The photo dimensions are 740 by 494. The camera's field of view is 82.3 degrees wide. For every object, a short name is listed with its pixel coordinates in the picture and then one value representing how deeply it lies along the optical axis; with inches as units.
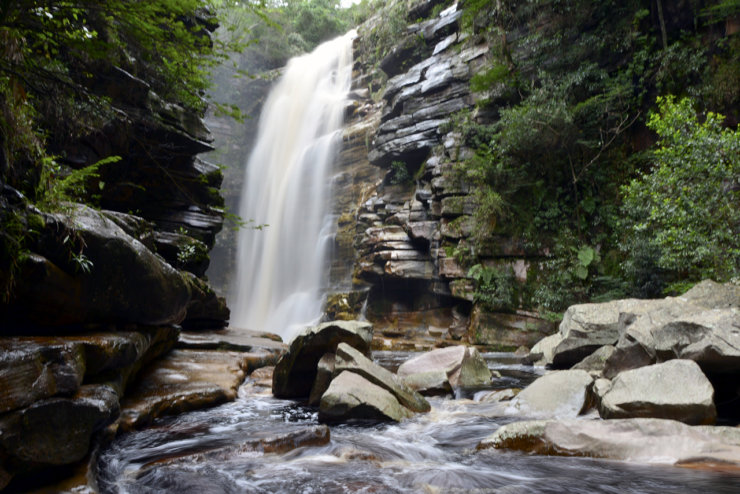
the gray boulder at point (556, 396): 209.8
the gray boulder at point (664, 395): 163.2
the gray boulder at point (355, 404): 206.2
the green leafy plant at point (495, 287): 565.6
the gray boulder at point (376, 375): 229.0
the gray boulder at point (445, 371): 281.7
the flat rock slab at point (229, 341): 338.6
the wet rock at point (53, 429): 107.0
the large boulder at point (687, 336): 189.6
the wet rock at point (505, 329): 535.2
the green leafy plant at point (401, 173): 807.1
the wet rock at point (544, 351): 383.6
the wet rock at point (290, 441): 165.5
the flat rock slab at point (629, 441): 139.5
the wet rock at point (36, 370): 108.9
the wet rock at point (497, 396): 254.3
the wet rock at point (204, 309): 392.5
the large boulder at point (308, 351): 262.7
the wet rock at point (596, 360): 277.1
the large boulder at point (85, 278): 144.6
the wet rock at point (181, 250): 383.6
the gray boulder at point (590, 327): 305.4
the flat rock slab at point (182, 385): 193.0
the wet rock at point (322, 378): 246.1
